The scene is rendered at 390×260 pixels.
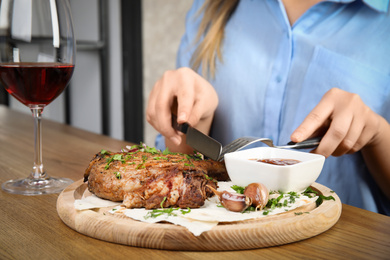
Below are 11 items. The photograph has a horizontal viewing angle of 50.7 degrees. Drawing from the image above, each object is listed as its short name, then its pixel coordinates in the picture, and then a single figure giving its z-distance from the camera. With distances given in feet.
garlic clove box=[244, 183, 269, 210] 2.85
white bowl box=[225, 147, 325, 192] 3.12
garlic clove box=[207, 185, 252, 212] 2.83
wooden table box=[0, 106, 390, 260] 2.40
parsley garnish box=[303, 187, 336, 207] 3.17
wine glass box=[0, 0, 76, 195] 3.31
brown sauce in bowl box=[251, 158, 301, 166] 3.48
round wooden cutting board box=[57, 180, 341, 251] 2.47
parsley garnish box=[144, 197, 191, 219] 2.79
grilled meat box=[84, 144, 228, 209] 2.97
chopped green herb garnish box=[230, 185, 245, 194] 3.24
